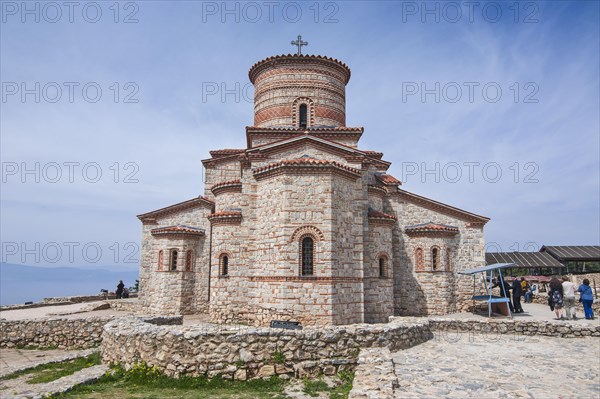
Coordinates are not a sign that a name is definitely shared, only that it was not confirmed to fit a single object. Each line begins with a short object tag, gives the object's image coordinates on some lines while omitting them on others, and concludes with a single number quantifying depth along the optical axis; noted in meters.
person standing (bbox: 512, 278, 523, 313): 13.99
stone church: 10.78
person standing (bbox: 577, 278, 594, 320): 11.34
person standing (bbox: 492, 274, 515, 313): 13.44
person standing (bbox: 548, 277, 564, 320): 11.86
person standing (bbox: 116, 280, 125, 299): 21.15
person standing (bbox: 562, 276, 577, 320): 11.02
